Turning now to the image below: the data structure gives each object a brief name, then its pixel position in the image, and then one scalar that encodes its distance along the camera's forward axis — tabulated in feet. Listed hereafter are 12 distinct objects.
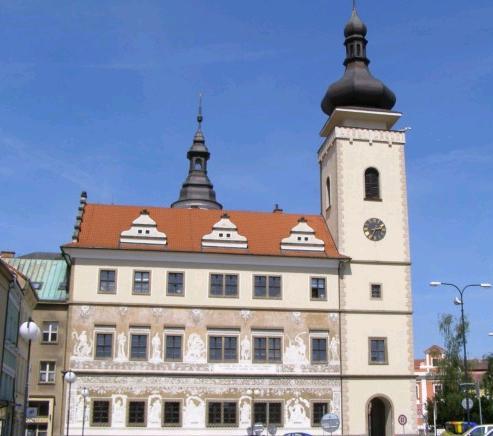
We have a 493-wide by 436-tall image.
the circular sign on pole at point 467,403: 118.42
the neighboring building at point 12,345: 100.78
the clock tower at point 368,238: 136.36
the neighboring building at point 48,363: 130.00
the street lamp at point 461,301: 120.47
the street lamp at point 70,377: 101.65
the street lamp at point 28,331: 62.44
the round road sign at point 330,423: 76.23
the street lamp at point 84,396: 121.56
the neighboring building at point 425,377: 295.03
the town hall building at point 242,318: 129.49
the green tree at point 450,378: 221.46
